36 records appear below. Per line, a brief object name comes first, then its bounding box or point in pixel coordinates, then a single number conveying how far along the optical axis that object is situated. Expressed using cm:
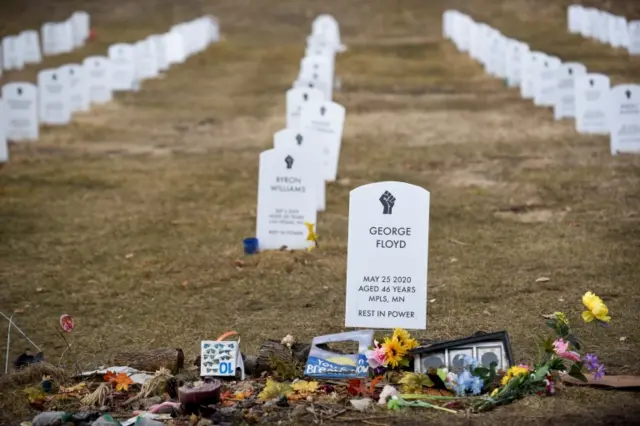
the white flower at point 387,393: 666
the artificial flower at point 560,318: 688
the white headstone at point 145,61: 3016
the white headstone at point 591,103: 1817
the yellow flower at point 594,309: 685
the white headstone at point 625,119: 1625
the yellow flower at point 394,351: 708
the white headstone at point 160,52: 3209
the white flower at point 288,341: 780
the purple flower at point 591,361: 671
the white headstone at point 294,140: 1281
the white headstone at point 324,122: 1452
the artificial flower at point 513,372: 659
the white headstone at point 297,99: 1625
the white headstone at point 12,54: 3170
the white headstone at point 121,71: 2756
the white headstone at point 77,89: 2344
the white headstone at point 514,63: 2562
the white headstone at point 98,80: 2547
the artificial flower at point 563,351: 681
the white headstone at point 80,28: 3906
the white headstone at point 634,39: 2986
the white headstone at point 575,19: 3756
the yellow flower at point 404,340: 711
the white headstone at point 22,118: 2009
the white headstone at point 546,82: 2166
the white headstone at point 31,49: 3294
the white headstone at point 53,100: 2214
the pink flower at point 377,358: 711
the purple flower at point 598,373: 677
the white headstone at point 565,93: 2050
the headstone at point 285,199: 1148
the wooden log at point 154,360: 764
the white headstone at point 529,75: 2297
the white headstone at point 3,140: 1747
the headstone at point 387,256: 777
